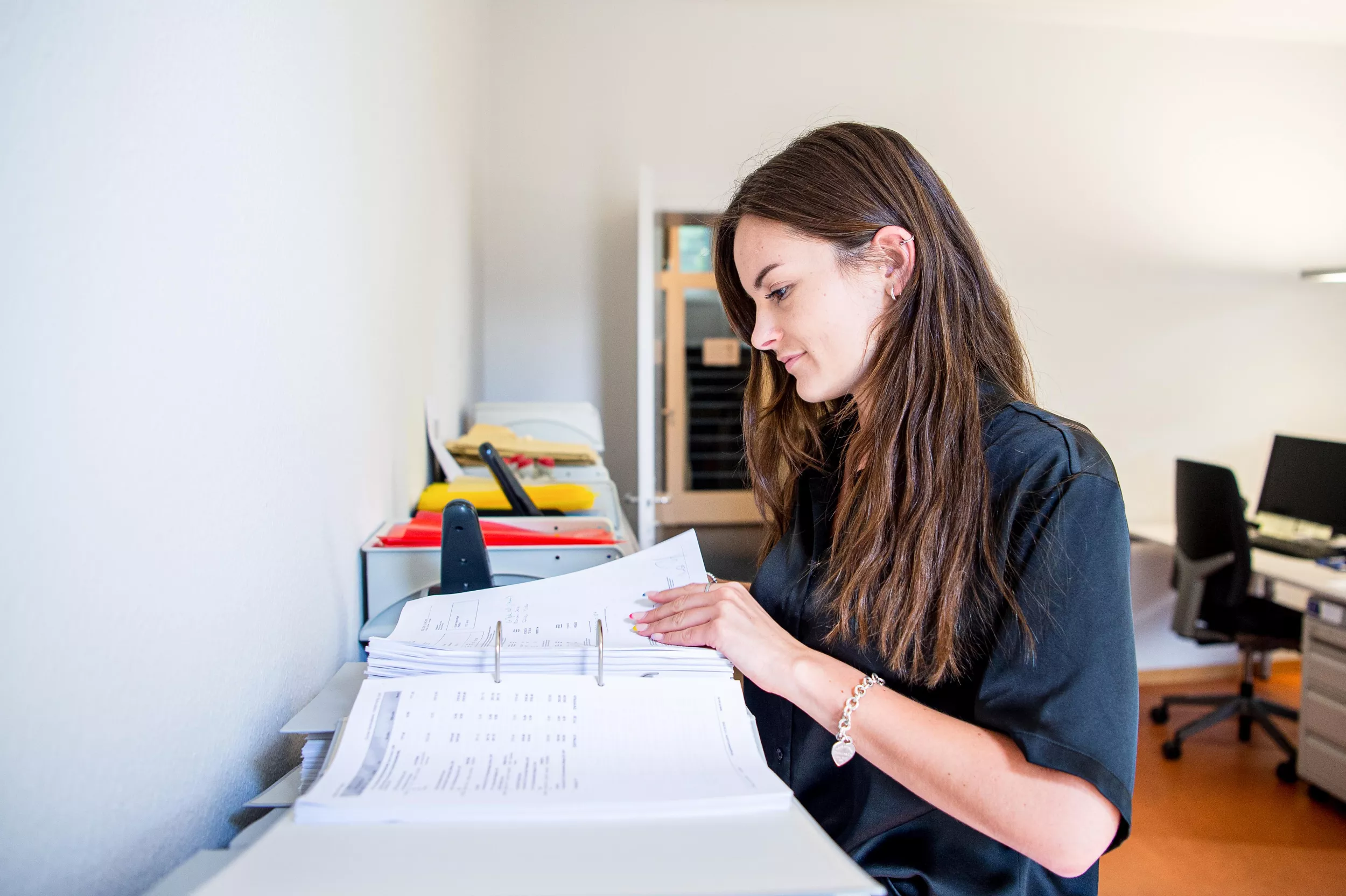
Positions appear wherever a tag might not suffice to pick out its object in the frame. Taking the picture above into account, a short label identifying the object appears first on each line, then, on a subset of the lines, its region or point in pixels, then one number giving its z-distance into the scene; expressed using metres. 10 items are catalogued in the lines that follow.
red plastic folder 1.28
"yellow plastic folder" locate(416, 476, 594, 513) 1.67
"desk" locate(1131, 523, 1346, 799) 2.94
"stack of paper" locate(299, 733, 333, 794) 0.67
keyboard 3.56
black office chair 3.37
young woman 0.75
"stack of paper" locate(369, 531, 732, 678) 0.72
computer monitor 3.62
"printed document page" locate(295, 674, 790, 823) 0.56
